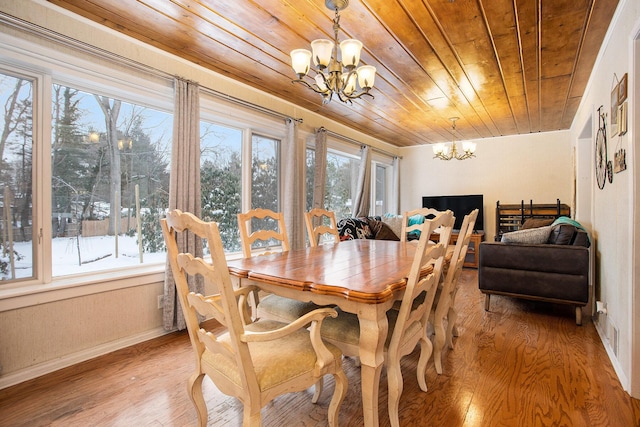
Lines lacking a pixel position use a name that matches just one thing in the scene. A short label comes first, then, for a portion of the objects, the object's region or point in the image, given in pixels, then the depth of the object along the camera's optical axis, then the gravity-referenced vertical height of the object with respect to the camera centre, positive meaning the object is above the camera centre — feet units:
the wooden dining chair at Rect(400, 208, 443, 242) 9.23 -0.11
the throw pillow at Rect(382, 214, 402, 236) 16.57 -0.56
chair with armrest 3.36 -1.88
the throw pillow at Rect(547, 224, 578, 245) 9.53 -0.67
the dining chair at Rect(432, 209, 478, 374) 6.28 -1.55
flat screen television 18.75 +0.53
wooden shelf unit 16.46 -0.03
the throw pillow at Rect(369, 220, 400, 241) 15.15 -0.90
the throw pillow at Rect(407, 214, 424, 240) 17.64 -0.59
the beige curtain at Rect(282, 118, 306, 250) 11.88 +0.96
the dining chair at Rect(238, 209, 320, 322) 5.92 -1.84
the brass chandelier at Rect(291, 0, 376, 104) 5.75 +2.97
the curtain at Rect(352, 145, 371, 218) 16.47 +1.40
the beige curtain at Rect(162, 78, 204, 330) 8.23 +1.12
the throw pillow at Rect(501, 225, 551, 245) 10.00 -0.79
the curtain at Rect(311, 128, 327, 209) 13.17 +1.80
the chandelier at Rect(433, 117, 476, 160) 15.08 +3.22
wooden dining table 4.04 -1.02
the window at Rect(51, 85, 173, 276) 7.10 +0.84
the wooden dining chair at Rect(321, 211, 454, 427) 4.41 -1.85
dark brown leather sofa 9.12 -1.79
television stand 17.40 -1.95
